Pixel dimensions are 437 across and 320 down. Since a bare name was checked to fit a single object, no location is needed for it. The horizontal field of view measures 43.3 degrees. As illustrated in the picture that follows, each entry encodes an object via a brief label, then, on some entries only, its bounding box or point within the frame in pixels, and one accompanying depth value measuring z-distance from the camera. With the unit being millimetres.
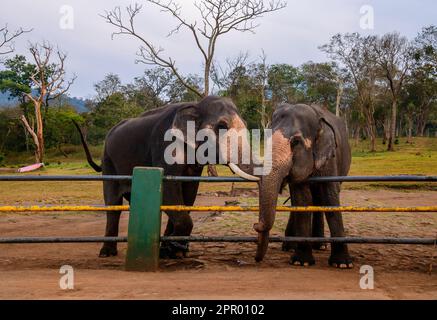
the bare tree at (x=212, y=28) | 24328
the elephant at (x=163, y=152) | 6961
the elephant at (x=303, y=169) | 5682
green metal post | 5789
